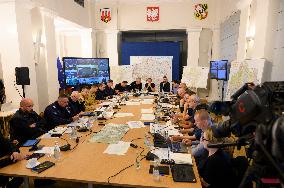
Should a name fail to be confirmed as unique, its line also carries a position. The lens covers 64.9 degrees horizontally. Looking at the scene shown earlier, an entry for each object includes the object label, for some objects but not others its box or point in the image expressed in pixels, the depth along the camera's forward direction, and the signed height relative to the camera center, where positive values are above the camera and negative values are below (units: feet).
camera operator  6.76 -3.25
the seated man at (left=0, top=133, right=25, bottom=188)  7.40 -3.15
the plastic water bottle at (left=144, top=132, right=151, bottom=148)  8.96 -3.18
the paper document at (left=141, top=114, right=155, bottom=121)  13.52 -3.24
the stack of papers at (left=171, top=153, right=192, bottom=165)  7.59 -3.28
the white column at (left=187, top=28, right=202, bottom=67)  29.09 +2.47
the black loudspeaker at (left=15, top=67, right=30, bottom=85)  15.83 -0.80
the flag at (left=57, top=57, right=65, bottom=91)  25.08 -1.50
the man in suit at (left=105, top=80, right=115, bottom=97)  24.35 -2.77
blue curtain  30.09 +1.89
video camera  2.39 -0.72
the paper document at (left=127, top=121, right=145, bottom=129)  11.75 -3.23
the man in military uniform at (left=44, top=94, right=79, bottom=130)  12.49 -2.94
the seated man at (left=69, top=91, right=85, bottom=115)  15.88 -2.95
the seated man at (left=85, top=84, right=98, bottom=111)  17.01 -3.05
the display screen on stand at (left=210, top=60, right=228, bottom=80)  22.22 -0.57
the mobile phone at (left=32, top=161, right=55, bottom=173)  6.96 -3.26
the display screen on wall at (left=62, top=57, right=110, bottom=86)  23.53 -0.74
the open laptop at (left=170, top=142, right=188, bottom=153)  8.53 -3.27
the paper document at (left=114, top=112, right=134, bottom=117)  14.30 -3.24
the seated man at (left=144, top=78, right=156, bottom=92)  27.80 -2.82
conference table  6.42 -3.31
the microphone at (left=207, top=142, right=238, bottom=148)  3.28 -1.22
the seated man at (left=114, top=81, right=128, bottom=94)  28.12 -2.88
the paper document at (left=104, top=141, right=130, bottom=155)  8.37 -3.26
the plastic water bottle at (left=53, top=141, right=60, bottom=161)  7.79 -3.14
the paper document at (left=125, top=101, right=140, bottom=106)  18.33 -3.25
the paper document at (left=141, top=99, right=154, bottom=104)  19.29 -3.26
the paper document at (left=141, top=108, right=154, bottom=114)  15.29 -3.26
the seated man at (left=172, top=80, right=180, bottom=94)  25.67 -2.50
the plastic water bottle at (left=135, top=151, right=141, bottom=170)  7.20 -3.26
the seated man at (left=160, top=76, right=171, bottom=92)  28.81 -2.82
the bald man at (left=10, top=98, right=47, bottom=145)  11.00 -3.06
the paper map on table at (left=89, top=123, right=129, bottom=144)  9.64 -3.23
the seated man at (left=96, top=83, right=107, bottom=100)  22.35 -2.96
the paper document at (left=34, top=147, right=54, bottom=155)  8.32 -3.25
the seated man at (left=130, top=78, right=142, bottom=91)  28.62 -2.72
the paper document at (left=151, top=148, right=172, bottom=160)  7.97 -3.26
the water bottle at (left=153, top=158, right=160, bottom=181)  6.50 -3.24
